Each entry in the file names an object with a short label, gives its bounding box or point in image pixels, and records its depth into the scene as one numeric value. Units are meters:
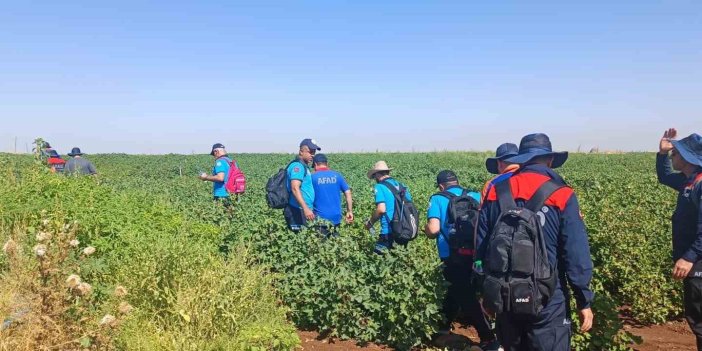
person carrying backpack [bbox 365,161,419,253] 6.02
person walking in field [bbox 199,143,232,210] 9.61
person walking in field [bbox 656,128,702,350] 4.00
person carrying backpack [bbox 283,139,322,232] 7.14
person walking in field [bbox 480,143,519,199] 3.72
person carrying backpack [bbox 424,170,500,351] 4.77
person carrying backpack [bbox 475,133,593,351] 3.17
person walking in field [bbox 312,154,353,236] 7.15
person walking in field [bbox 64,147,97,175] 11.49
